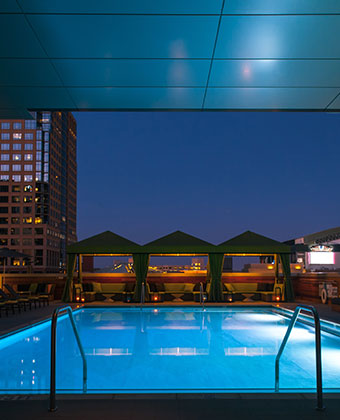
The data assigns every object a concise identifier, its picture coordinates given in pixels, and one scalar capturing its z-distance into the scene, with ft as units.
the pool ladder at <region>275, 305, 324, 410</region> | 10.65
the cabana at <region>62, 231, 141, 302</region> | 50.13
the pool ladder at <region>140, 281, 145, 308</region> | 47.83
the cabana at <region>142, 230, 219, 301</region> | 50.75
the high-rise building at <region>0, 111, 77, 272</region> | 295.07
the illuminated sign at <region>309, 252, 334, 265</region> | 81.00
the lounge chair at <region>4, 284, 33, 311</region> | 39.36
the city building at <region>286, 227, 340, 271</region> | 69.26
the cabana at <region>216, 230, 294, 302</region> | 50.78
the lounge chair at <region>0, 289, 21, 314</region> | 36.76
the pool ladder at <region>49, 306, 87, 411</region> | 10.49
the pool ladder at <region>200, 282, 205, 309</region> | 46.42
